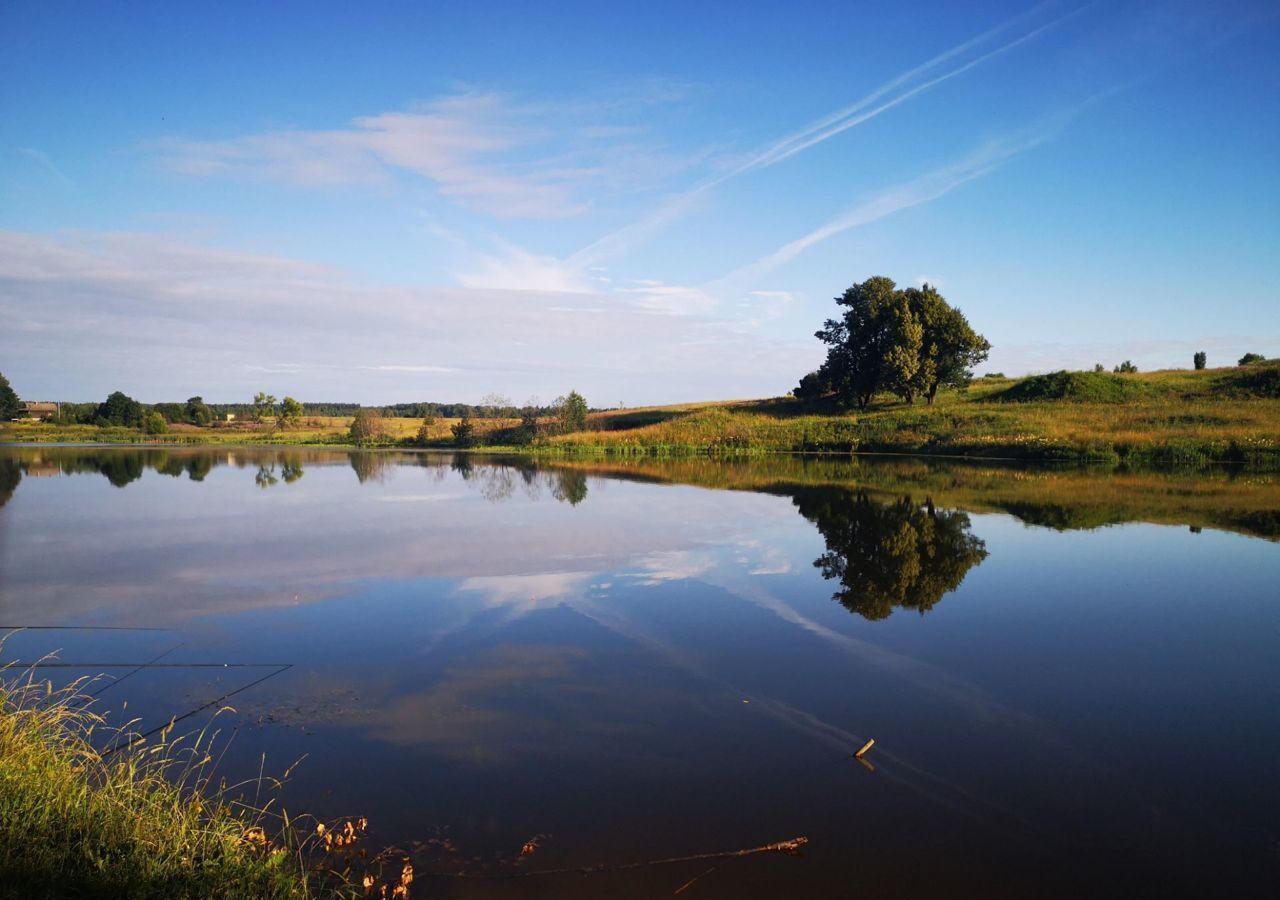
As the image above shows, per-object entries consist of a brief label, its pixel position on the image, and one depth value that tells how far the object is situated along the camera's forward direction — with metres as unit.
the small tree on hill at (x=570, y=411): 59.03
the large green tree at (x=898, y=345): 48.00
